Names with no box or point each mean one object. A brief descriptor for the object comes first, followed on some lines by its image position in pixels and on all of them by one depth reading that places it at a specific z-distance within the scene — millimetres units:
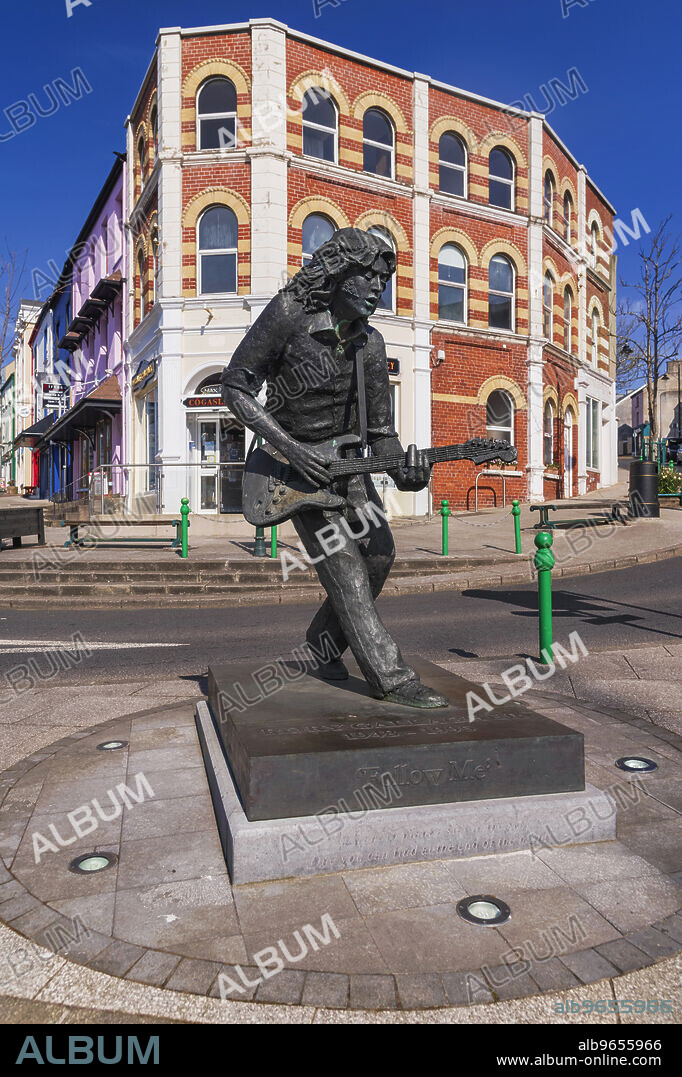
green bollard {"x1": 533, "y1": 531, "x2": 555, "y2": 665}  5762
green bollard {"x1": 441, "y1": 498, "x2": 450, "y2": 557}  13316
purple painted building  24453
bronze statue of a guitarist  3615
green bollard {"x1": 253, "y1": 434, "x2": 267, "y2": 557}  12993
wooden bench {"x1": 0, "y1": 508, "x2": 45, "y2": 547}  14125
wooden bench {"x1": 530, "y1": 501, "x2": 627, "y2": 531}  12695
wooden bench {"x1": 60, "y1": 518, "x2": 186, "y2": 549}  13576
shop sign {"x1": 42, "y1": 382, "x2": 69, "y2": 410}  33562
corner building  18016
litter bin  16944
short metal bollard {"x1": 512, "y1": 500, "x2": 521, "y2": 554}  13280
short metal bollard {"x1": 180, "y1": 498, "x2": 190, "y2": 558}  12703
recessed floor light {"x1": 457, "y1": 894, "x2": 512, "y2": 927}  2414
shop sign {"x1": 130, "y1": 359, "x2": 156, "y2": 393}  19812
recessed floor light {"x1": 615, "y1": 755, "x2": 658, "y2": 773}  3746
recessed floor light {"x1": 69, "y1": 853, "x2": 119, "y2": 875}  2775
